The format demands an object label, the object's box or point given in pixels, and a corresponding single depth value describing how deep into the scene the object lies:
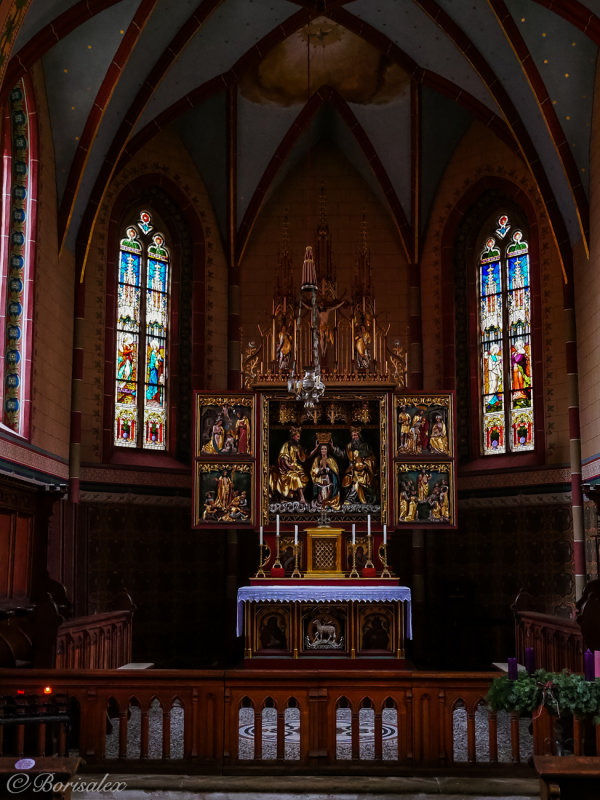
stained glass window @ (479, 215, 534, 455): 18.06
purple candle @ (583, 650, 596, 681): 7.00
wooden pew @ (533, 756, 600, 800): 6.00
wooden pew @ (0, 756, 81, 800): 6.00
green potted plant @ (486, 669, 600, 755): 6.63
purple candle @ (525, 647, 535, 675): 7.11
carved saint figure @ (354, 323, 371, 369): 15.62
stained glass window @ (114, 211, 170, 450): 18.14
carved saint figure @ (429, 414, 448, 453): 15.48
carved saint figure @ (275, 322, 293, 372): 15.59
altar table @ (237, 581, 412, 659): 14.10
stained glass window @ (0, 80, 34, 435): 14.47
